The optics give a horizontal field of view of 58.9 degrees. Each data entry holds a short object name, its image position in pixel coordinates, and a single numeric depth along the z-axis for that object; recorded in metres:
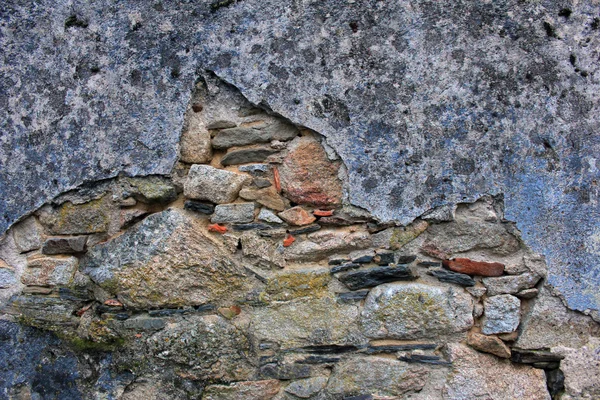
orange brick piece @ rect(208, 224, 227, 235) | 2.12
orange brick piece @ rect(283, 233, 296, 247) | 2.08
